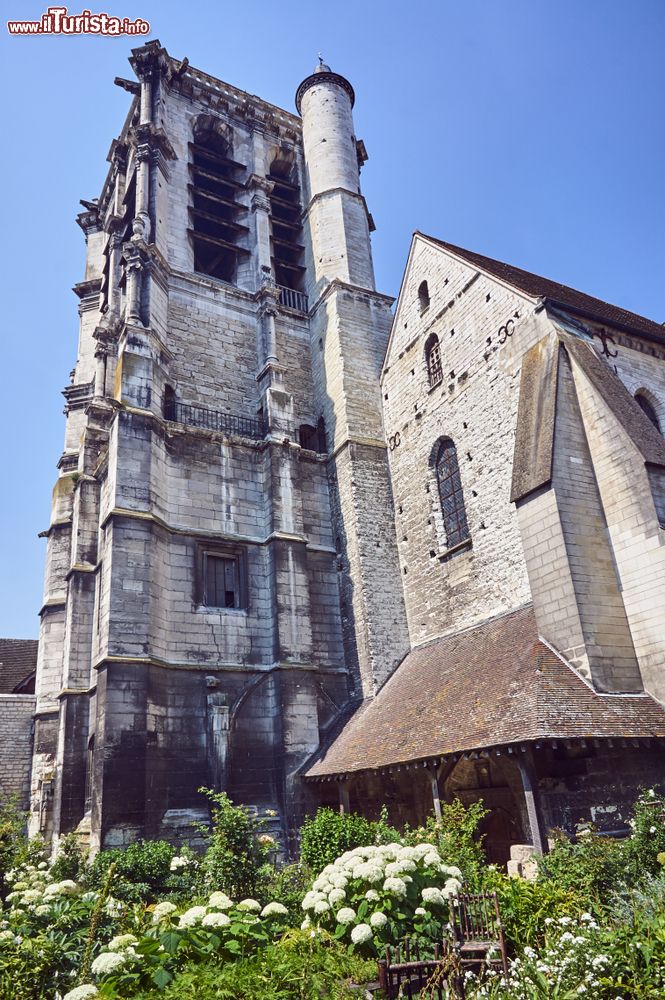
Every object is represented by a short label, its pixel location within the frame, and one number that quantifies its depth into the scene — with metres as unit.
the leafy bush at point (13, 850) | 9.20
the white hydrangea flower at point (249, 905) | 5.86
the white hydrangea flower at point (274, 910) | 5.94
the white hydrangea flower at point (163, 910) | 5.56
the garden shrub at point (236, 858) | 9.47
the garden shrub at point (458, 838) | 7.98
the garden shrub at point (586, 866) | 7.34
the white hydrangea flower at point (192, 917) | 5.32
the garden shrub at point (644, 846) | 7.52
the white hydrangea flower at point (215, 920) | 5.29
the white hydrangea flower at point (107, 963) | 4.53
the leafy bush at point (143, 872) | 10.46
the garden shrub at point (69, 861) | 11.04
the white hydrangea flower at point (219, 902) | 5.62
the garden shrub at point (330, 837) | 10.73
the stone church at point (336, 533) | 10.66
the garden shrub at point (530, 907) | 6.40
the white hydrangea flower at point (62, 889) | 6.43
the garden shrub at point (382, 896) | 5.90
